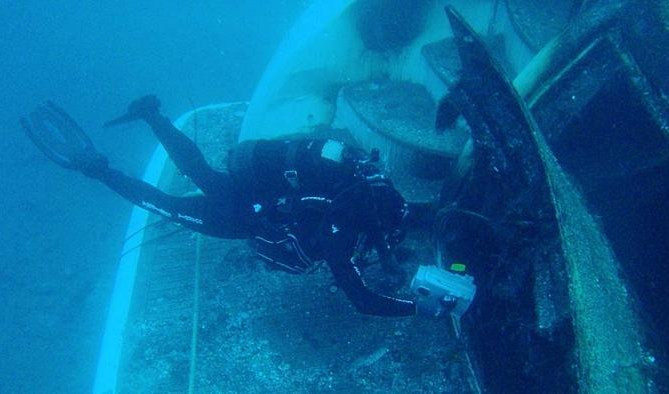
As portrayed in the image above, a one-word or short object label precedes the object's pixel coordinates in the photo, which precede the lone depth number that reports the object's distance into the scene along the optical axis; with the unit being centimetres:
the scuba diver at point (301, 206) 341
